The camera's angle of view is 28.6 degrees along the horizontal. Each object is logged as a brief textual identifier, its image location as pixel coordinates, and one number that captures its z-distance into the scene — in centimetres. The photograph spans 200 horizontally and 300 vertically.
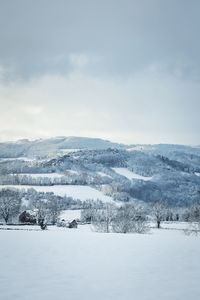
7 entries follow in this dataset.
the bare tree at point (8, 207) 13738
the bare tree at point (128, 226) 10556
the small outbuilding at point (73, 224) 12289
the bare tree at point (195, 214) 16240
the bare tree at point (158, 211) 15006
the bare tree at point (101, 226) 10712
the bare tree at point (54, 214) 14752
